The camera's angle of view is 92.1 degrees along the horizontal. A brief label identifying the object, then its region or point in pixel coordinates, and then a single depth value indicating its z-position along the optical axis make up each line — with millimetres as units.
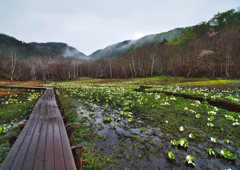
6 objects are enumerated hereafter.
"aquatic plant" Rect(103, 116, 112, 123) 8314
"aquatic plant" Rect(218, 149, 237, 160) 4302
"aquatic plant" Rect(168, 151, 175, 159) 4414
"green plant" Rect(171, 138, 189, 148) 5105
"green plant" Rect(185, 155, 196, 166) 4069
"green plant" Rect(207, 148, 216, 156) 4566
